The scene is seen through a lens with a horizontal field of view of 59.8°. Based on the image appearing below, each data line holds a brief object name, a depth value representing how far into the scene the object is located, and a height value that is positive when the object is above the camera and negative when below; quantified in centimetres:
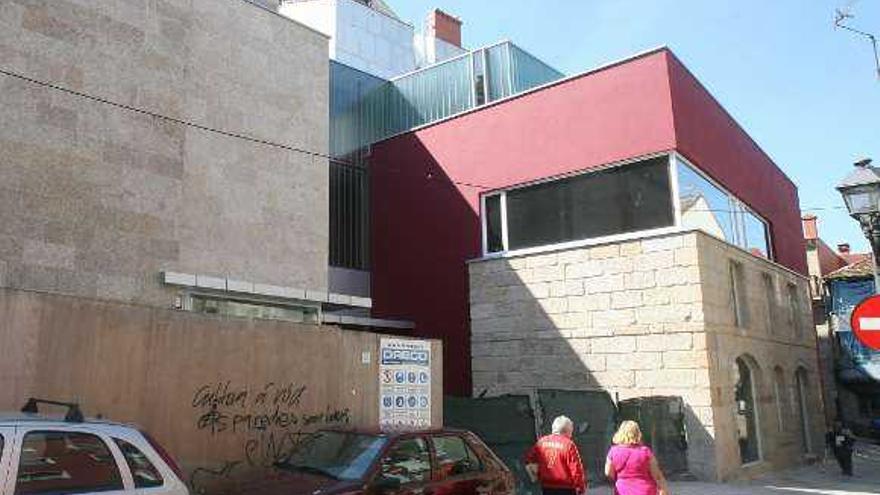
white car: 503 -40
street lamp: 965 +234
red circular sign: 874 +70
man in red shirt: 823 -80
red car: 713 -72
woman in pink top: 760 -77
